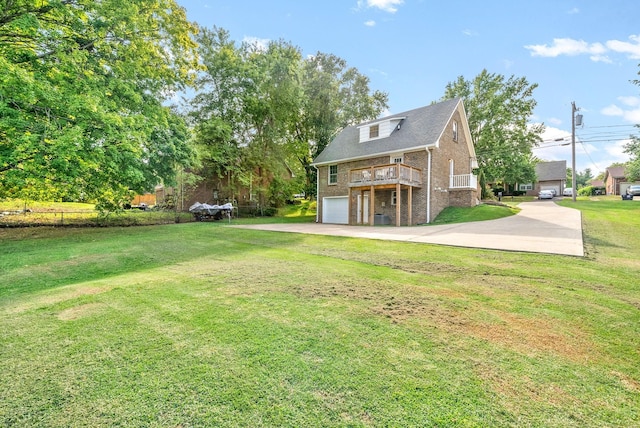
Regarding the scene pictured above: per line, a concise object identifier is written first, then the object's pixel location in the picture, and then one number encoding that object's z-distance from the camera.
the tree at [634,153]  22.02
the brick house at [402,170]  16.89
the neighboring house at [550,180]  41.44
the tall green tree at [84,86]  7.29
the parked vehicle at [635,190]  27.81
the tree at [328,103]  27.28
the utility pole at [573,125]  22.80
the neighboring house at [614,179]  41.91
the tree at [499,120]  27.45
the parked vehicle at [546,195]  30.54
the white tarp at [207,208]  20.95
